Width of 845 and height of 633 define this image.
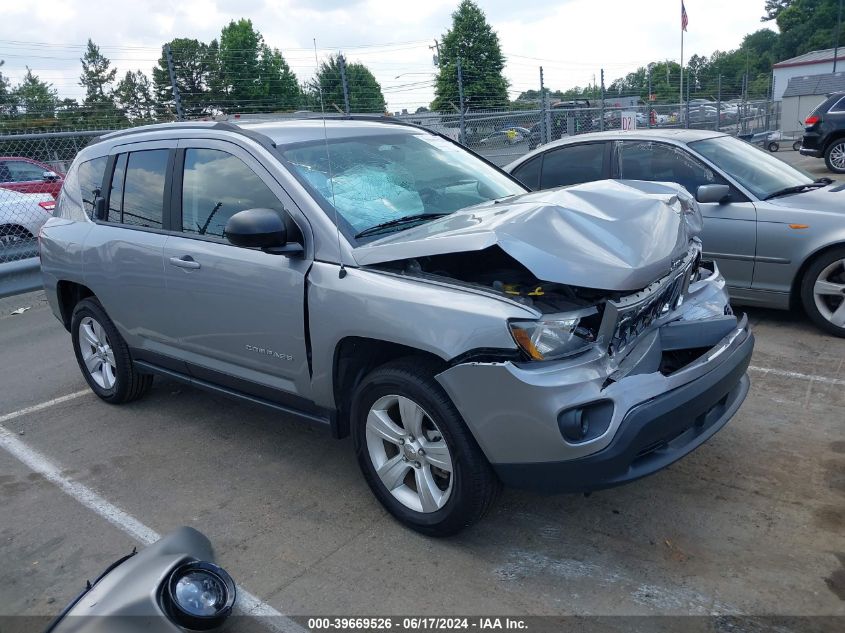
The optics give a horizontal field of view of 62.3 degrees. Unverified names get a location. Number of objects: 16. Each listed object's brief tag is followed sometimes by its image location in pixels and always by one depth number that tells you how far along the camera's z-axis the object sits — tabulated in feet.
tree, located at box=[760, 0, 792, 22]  352.53
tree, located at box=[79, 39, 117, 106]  165.12
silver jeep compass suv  8.91
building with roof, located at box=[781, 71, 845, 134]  86.53
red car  36.42
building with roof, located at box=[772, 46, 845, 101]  207.90
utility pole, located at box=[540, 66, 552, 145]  44.62
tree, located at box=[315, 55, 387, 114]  40.56
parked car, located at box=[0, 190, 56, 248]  29.01
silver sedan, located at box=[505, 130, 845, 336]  17.70
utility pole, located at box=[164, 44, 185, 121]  33.60
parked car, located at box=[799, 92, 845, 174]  49.03
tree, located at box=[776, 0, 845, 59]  283.38
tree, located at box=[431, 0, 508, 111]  178.40
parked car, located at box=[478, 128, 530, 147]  47.32
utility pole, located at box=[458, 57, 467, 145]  41.79
